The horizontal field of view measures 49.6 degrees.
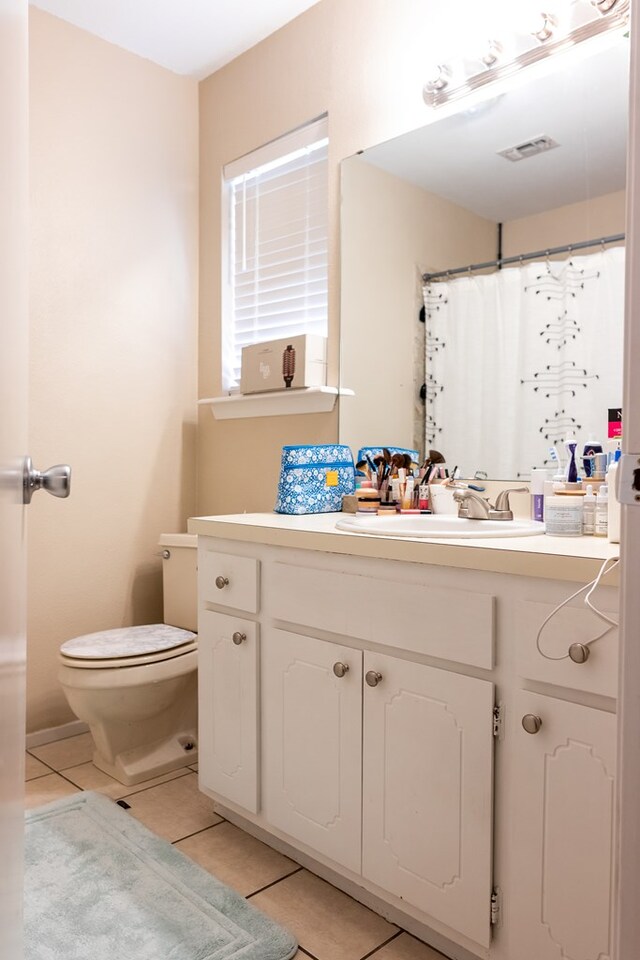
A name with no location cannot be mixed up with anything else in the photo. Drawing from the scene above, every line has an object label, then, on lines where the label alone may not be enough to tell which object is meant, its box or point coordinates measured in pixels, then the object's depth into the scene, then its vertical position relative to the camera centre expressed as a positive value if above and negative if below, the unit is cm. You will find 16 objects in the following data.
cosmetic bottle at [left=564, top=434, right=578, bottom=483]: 160 +1
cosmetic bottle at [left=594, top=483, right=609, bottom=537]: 140 -9
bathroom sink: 141 -13
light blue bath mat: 140 -97
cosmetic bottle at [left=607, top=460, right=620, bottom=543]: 130 -8
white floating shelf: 229 +23
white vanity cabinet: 113 -53
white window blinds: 242 +83
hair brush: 232 +35
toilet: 203 -69
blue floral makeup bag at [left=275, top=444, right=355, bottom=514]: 197 -3
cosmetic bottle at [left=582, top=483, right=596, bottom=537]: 144 -10
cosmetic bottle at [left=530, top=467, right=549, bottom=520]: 169 -6
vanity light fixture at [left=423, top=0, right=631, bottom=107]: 165 +108
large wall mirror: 168 +53
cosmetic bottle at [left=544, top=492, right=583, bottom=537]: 142 -10
